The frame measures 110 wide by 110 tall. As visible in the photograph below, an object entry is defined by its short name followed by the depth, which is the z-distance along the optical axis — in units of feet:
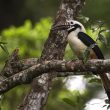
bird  47.44
